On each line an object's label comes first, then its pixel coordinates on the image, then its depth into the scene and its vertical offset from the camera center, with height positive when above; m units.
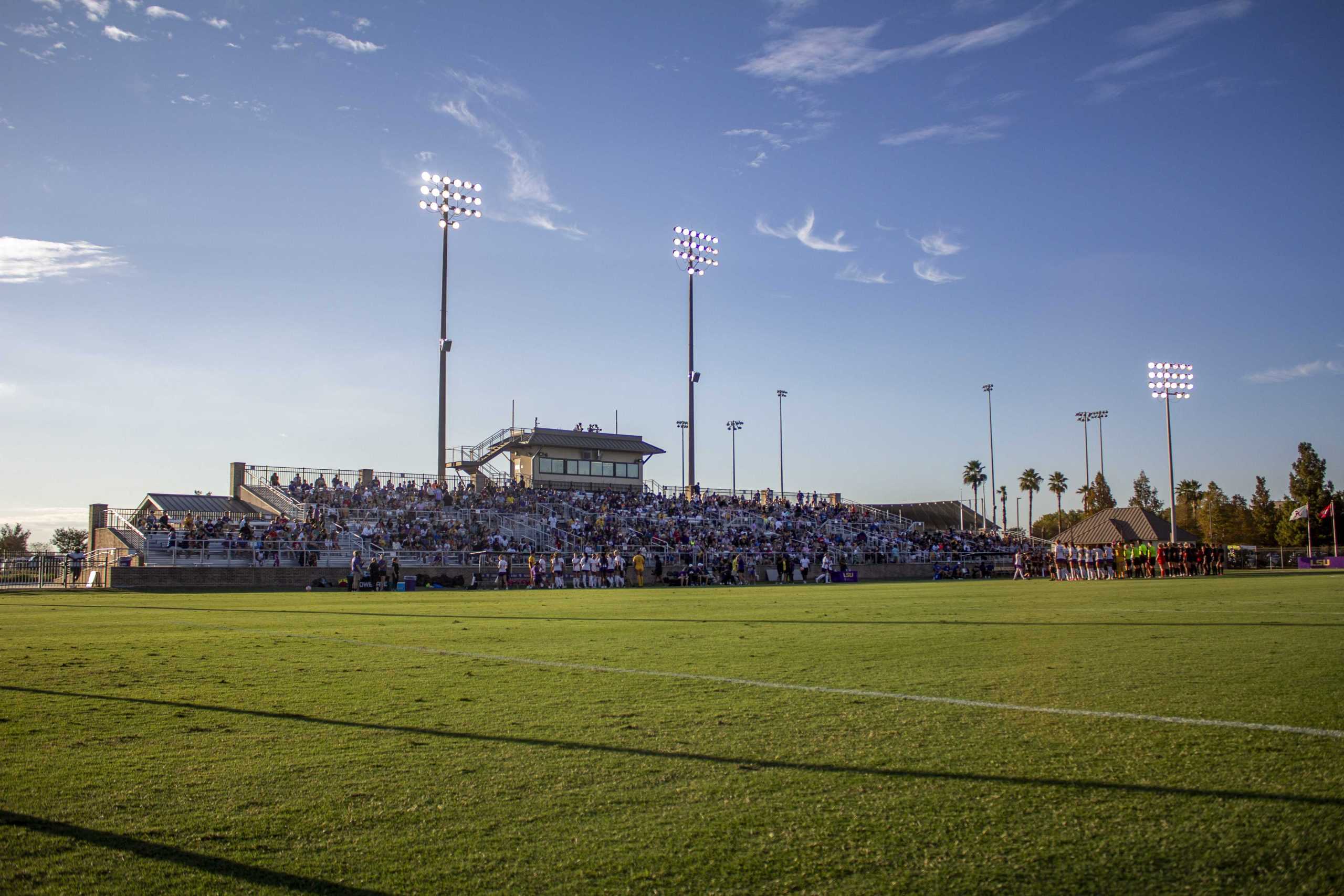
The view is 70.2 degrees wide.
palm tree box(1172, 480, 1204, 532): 119.50 +5.49
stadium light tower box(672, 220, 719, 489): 57.59 +17.74
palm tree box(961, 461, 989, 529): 115.62 +7.36
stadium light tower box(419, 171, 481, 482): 48.25 +17.25
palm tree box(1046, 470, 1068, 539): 121.94 +6.33
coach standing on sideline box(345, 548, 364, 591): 32.53 -1.13
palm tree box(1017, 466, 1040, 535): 120.00 +6.85
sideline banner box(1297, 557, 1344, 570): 57.16 -1.74
